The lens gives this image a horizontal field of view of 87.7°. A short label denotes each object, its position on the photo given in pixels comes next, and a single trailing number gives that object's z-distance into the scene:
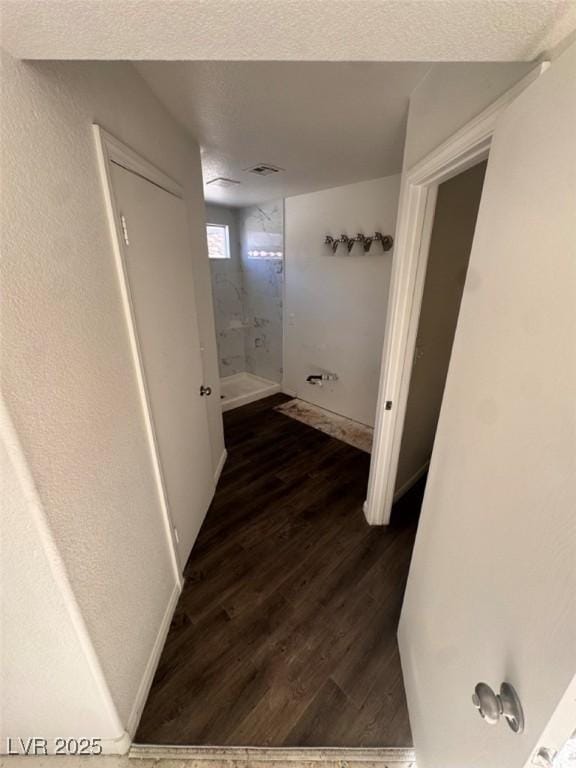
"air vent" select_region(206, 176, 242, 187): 2.65
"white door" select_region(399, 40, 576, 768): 0.49
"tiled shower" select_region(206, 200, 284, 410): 3.82
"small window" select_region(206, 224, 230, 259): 3.95
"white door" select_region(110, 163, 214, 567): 1.20
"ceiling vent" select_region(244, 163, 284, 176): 2.30
